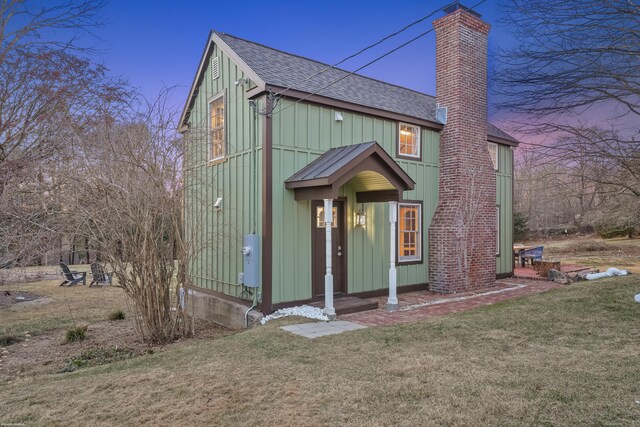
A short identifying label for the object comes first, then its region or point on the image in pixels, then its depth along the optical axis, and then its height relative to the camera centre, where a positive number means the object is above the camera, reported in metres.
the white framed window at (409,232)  10.62 -0.17
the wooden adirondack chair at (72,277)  14.83 -1.81
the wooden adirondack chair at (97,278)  14.01 -1.78
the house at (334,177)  8.24 +1.07
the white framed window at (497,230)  13.18 -0.17
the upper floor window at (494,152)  13.05 +2.29
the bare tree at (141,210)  6.89 +0.29
